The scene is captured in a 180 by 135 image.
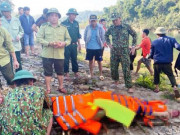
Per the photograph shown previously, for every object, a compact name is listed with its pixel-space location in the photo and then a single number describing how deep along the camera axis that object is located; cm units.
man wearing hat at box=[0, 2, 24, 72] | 495
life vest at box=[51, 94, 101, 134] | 321
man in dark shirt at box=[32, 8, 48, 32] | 728
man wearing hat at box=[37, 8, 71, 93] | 460
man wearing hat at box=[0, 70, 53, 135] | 264
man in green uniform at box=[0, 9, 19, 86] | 401
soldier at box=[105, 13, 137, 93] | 529
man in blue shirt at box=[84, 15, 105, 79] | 617
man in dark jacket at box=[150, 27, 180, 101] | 504
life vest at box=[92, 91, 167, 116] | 356
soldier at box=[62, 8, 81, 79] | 590
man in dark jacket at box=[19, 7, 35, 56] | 801
